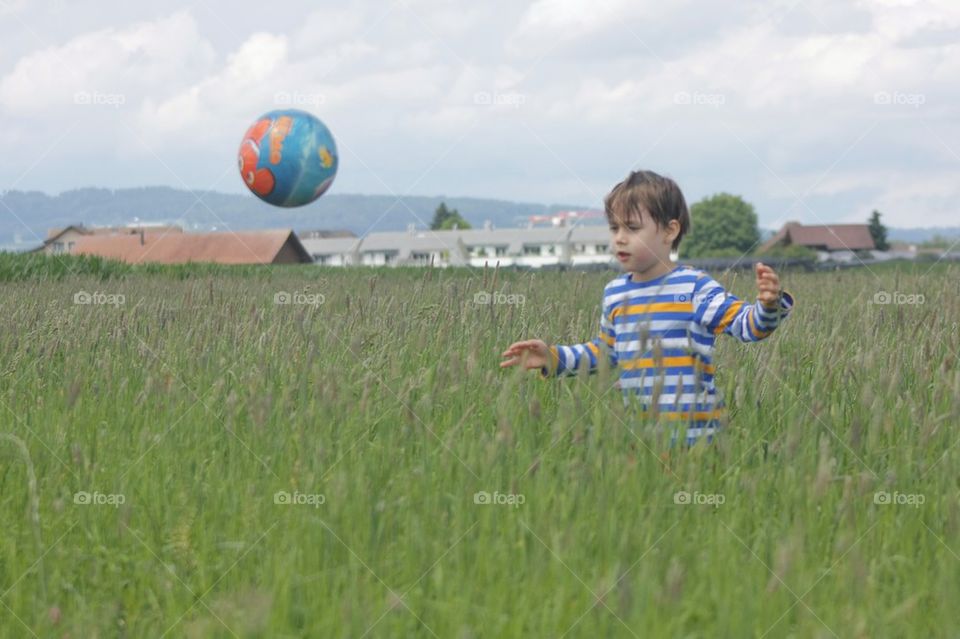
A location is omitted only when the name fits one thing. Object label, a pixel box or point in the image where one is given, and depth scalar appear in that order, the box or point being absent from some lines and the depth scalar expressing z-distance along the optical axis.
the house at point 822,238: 111.06
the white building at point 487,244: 108.12
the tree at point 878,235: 112.38
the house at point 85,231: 68.50
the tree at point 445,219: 133.62
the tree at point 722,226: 111.06
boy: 3.77
